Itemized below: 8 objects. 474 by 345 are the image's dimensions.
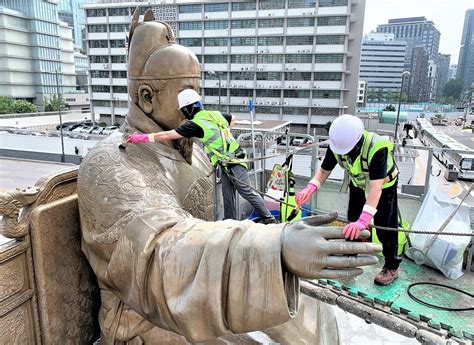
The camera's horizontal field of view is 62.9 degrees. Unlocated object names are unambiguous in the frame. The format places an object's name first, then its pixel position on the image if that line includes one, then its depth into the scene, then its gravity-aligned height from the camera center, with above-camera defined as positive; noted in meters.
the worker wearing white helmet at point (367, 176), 2.61 -0.66
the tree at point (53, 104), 45.54 -3.07
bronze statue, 1.34 -0.60
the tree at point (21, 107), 39.53 -3.03
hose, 2.87 -1.60
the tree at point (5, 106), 38.07 -2.84
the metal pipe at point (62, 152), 18.86 -3.59
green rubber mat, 2.58 -1.61
